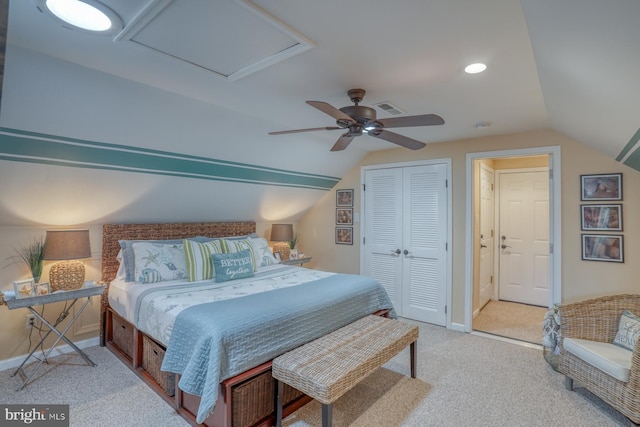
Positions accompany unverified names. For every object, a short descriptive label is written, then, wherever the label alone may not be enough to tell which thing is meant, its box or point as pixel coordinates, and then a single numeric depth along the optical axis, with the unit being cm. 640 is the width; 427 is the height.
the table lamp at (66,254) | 273
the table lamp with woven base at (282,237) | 477
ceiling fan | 205
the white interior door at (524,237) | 482
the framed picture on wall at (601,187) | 297
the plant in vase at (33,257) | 288
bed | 194
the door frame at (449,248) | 392
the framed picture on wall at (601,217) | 298
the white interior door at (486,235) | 453
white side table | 250
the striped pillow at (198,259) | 320
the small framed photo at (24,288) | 261
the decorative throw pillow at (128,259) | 311
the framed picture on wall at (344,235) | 482
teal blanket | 191
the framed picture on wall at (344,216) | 483
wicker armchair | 240
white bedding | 237
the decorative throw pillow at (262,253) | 392
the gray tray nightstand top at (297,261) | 464
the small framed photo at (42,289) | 272
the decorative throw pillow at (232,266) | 318
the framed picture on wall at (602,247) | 297
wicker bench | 188
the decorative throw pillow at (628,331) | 231
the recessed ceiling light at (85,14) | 144
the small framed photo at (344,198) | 483
